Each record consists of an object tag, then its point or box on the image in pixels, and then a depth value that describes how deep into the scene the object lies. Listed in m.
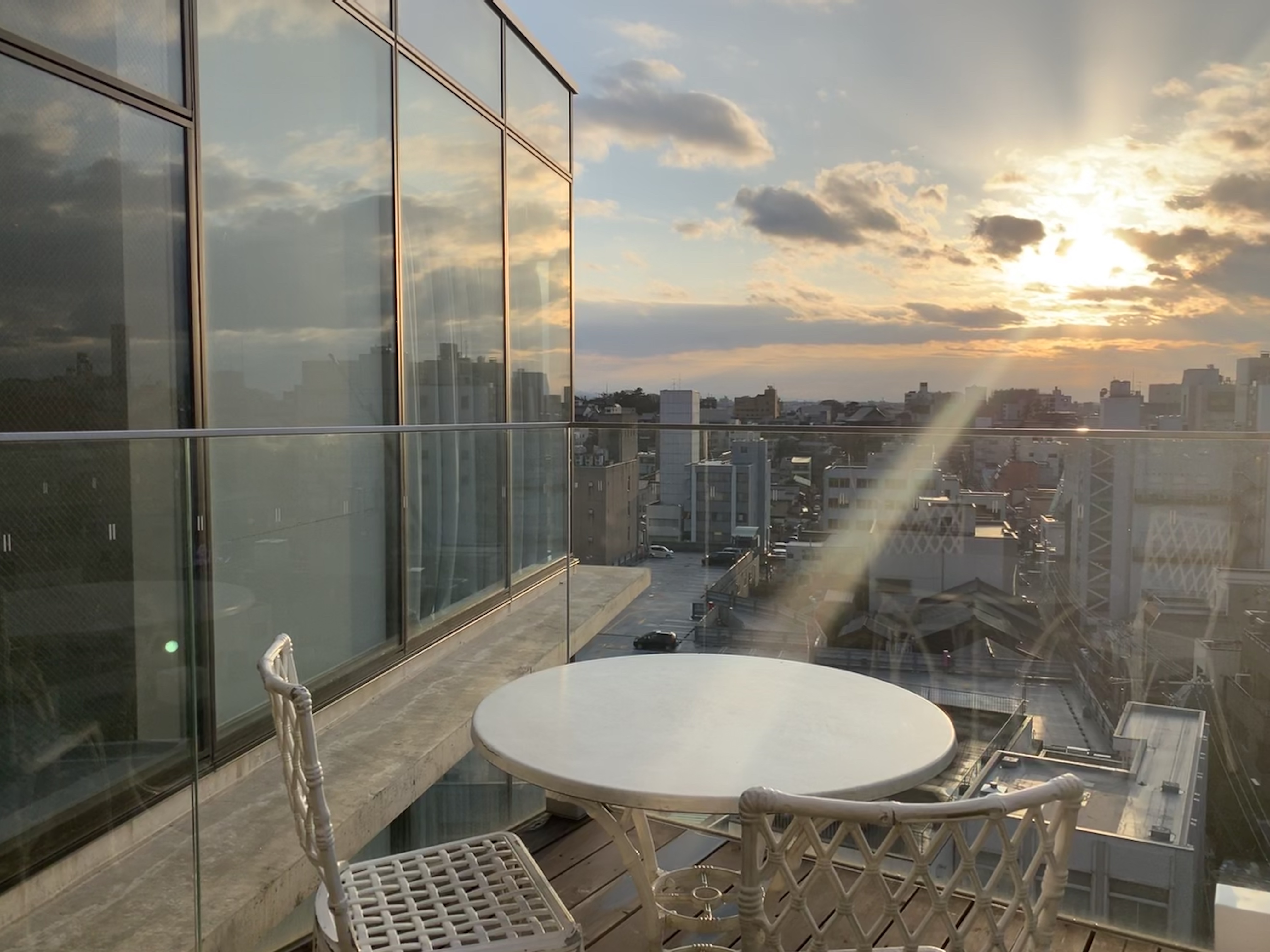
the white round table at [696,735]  1.48
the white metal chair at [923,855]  1.02
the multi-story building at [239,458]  1.74
